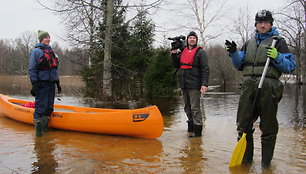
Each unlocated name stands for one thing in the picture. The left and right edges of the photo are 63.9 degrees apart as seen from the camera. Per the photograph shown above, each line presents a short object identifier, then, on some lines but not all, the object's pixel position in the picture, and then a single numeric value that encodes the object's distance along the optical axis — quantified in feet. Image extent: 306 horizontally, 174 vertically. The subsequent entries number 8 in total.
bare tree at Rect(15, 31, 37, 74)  184.39
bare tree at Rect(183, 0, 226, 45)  58.80
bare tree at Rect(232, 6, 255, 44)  110.60
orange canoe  15.16
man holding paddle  9.99
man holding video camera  16.12
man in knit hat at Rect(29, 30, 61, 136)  16.70
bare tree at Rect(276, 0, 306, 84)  73.08
